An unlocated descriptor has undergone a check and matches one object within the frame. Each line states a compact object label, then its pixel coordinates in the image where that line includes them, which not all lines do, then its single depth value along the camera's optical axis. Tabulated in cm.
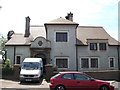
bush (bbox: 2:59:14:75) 1533
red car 909
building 1822
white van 1266
